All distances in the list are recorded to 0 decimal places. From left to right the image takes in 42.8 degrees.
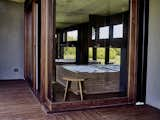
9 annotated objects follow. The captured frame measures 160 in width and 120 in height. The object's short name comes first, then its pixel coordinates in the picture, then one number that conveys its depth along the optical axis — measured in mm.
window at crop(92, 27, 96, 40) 5031
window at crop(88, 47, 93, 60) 4866
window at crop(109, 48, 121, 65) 4210
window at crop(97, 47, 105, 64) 4588
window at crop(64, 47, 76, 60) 4357
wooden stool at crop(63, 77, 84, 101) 3789
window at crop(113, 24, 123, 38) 4125
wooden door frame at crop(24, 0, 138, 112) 3385
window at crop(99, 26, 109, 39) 4672
